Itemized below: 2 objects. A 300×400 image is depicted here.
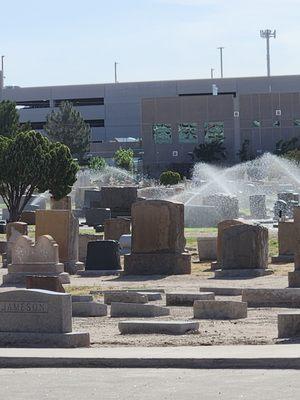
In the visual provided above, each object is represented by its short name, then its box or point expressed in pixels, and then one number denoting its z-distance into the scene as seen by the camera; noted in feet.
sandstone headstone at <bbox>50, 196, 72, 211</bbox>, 184.21
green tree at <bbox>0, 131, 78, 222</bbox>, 176.96
